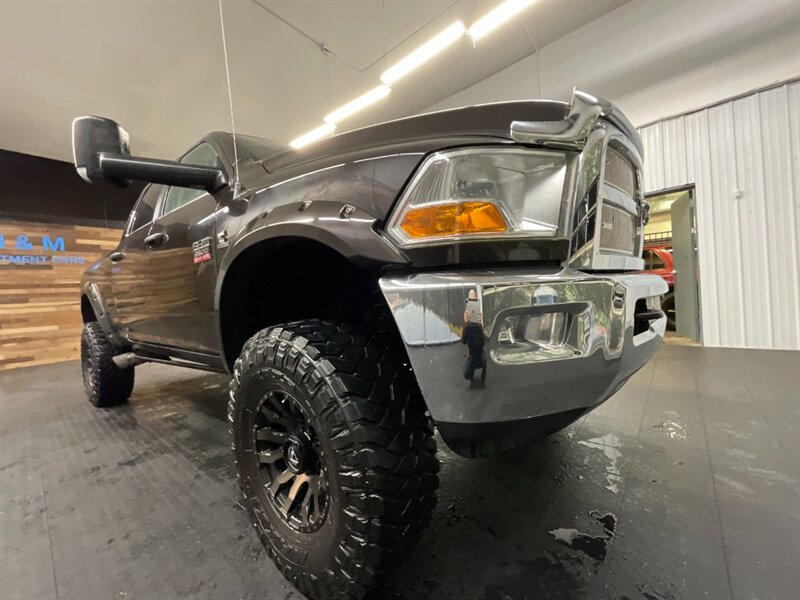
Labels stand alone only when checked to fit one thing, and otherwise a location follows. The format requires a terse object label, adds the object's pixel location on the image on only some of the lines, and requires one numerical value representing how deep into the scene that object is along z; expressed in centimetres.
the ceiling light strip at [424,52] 392
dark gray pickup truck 79
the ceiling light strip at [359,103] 534
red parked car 554
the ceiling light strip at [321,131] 640
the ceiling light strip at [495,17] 365
